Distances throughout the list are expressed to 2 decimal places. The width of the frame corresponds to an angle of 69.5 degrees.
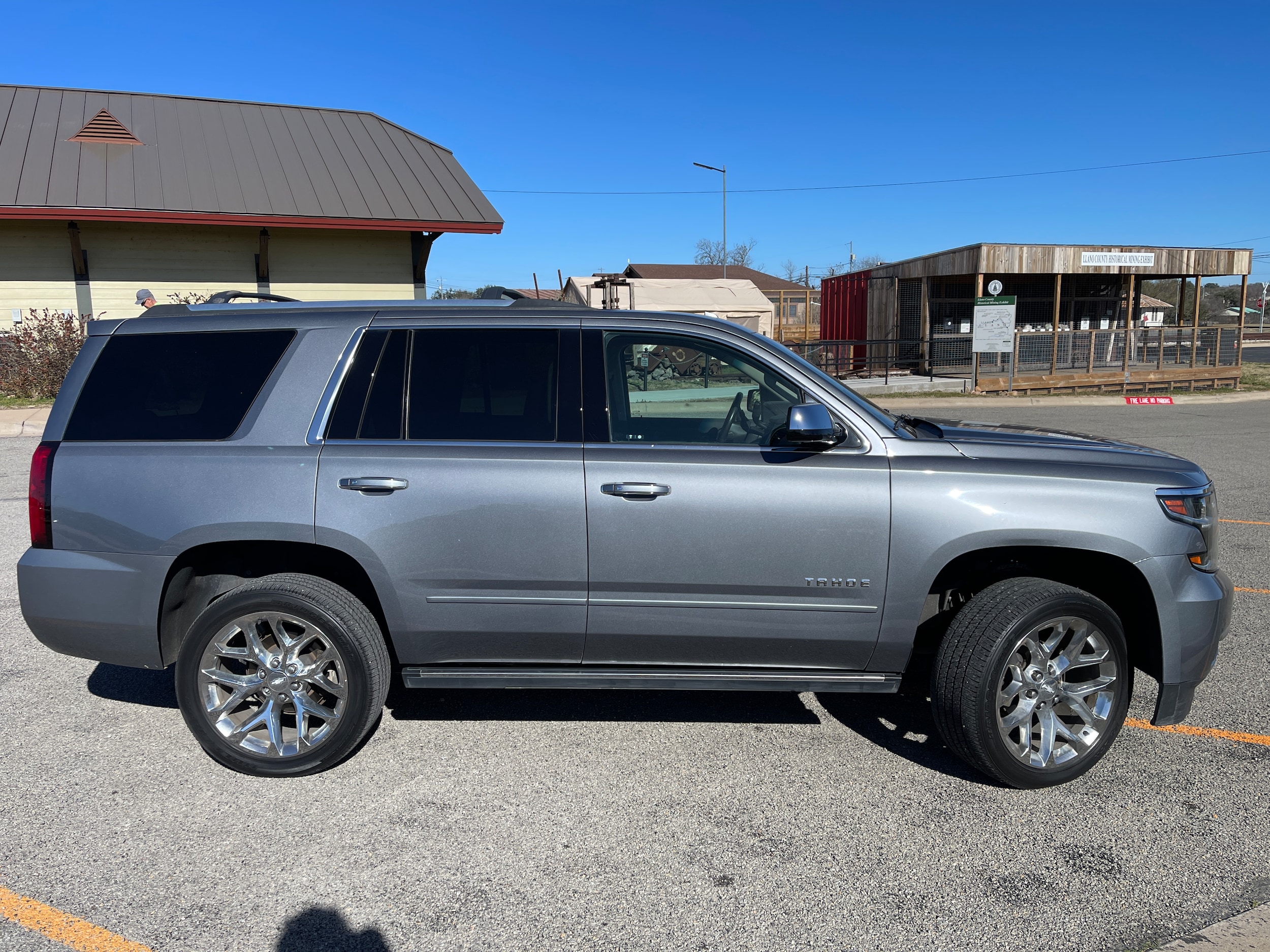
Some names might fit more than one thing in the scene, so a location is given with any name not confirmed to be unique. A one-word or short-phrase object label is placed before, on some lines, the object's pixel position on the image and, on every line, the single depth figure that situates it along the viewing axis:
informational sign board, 20.52
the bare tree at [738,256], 86.06
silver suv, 3.50
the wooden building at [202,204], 17.42
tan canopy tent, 24.12
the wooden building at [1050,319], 23.00
